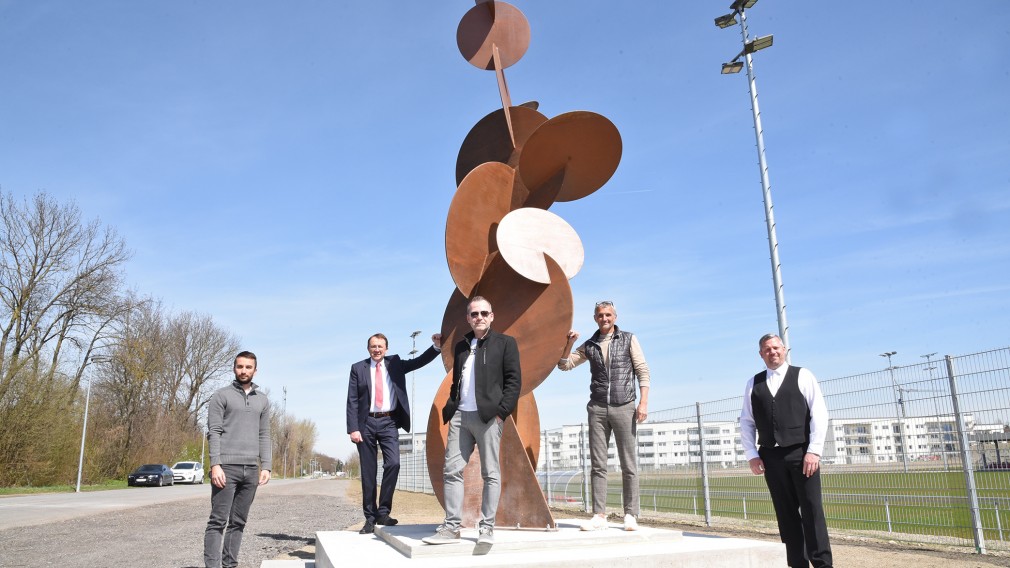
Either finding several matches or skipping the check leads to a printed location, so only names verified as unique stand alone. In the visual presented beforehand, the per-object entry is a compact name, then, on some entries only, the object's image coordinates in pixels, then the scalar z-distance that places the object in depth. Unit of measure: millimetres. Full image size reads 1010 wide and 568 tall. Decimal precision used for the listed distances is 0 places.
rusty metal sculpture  5406
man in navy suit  5949
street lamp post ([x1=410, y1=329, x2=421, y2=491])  26391
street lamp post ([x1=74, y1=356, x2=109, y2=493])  25861
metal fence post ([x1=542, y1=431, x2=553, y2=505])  14897
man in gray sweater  4906
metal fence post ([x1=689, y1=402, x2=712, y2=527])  9875
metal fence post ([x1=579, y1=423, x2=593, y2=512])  13203
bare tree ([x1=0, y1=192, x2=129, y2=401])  24562
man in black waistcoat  4207
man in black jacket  4250
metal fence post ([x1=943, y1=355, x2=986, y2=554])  6457
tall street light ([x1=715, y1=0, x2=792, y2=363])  9422
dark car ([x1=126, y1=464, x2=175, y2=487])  28422
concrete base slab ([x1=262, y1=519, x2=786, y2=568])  4043
